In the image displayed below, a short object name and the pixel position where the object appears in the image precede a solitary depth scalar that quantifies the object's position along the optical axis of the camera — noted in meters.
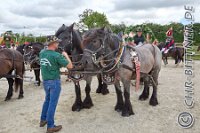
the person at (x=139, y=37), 5.47
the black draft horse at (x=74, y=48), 3.85
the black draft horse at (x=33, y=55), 6.50
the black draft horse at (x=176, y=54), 10.51
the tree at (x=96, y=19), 19.81
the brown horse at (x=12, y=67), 5.02
